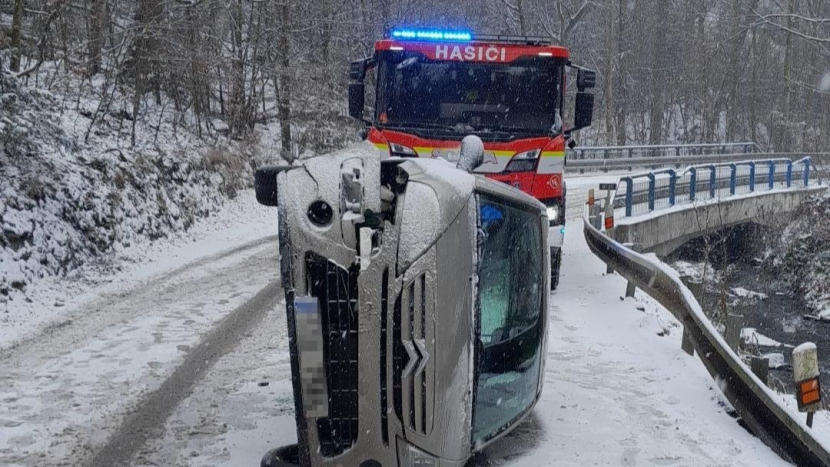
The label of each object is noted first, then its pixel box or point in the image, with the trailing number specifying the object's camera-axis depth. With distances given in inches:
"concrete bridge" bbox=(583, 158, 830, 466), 229.5
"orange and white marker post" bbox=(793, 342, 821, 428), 230.7
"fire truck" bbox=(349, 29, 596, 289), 398.0
